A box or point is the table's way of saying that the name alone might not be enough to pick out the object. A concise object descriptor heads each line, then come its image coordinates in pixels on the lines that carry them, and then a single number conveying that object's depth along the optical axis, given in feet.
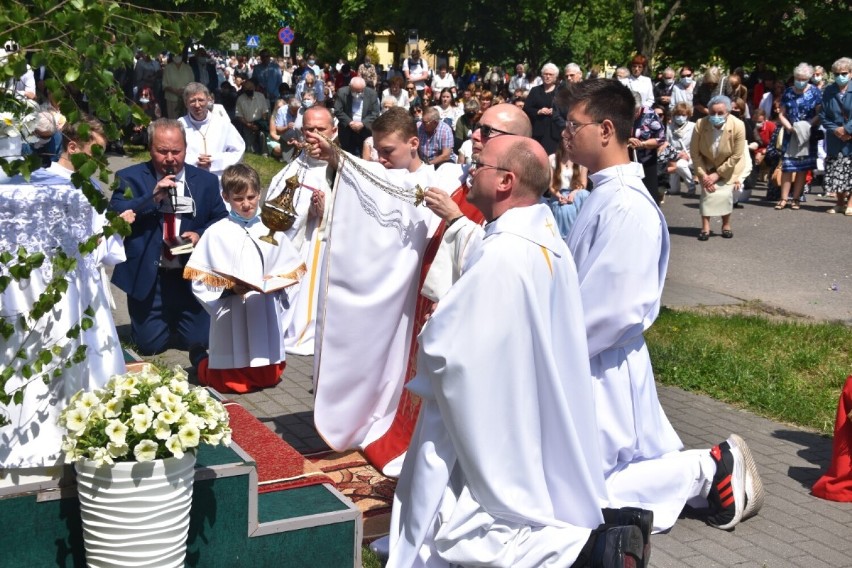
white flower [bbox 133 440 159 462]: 13.01
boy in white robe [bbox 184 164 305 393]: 25.40
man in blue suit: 27.78
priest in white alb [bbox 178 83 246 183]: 34.45
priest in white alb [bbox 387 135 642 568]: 14.33
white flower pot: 13.17
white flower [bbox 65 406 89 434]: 13.25
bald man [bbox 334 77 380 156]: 61.76
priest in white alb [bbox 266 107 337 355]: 29.35
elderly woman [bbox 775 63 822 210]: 53.31
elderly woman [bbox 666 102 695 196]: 54.80
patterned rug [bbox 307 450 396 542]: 18.26
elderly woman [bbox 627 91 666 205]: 42.78
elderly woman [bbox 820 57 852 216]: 50.29
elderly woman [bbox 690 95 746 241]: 45.93
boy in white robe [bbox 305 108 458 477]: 20.18
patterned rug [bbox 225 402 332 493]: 17.48
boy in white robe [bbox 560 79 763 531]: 17.01
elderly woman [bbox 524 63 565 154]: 46.01
